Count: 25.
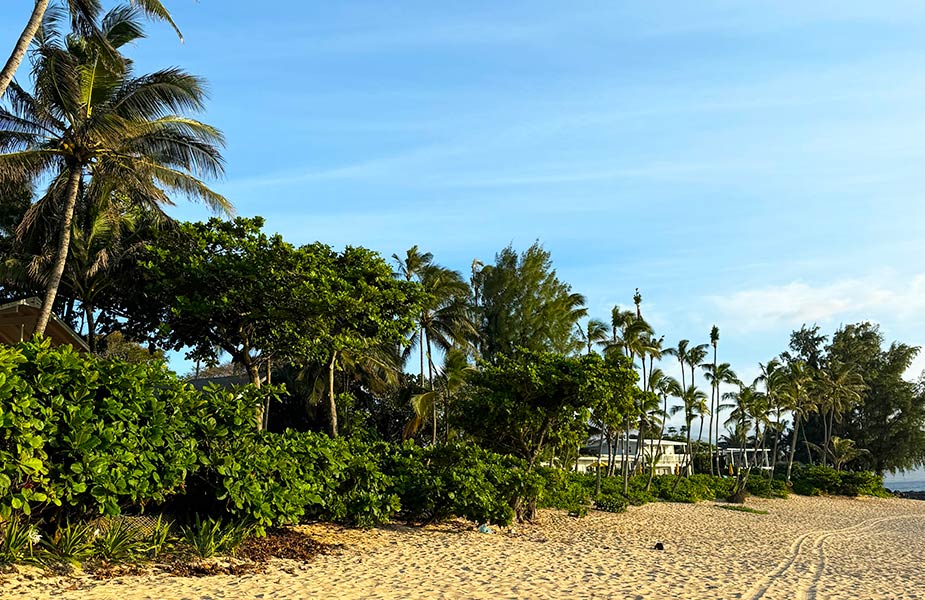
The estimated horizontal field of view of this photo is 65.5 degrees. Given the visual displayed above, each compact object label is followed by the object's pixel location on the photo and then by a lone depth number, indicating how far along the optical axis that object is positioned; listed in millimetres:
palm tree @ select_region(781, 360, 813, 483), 42906
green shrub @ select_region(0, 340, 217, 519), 7023
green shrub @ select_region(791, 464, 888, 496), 44125
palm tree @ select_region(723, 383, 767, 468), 40625
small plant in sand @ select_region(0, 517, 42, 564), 7195
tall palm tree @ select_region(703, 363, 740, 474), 41375
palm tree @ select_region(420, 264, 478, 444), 31719
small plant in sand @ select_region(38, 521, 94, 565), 7559
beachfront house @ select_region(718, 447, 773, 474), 56350
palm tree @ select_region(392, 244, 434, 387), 31281
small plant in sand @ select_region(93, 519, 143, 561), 8078
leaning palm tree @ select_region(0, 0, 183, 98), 11961
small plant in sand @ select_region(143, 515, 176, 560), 8562
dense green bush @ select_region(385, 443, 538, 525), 13711
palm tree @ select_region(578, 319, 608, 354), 32062
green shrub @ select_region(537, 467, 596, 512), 17186
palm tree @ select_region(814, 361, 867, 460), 49000
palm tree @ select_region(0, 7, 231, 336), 14531
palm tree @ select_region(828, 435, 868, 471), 52338
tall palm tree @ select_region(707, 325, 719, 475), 42312
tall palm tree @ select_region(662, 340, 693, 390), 41000
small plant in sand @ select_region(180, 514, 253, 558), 8930
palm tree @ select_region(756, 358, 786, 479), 41531
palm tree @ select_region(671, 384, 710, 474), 37062
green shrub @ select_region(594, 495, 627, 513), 22920
